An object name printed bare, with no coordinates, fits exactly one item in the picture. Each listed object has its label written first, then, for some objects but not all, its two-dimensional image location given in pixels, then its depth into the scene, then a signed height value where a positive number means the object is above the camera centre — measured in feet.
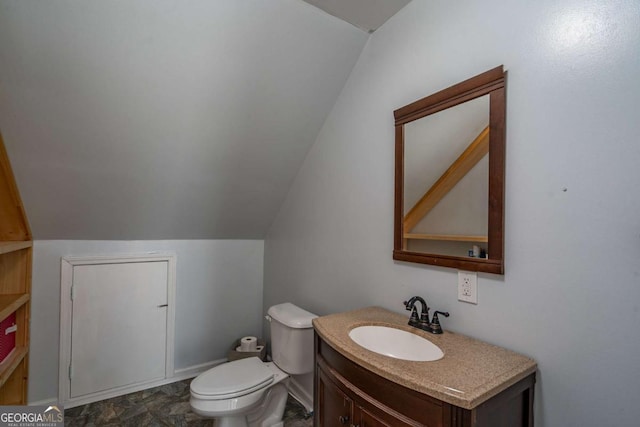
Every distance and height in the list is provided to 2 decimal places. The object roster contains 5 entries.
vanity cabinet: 2.57 -1.84
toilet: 5.11 -3.06
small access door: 6.95 -2.74
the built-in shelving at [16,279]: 5.67 -1.40
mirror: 3.62 +0.61
